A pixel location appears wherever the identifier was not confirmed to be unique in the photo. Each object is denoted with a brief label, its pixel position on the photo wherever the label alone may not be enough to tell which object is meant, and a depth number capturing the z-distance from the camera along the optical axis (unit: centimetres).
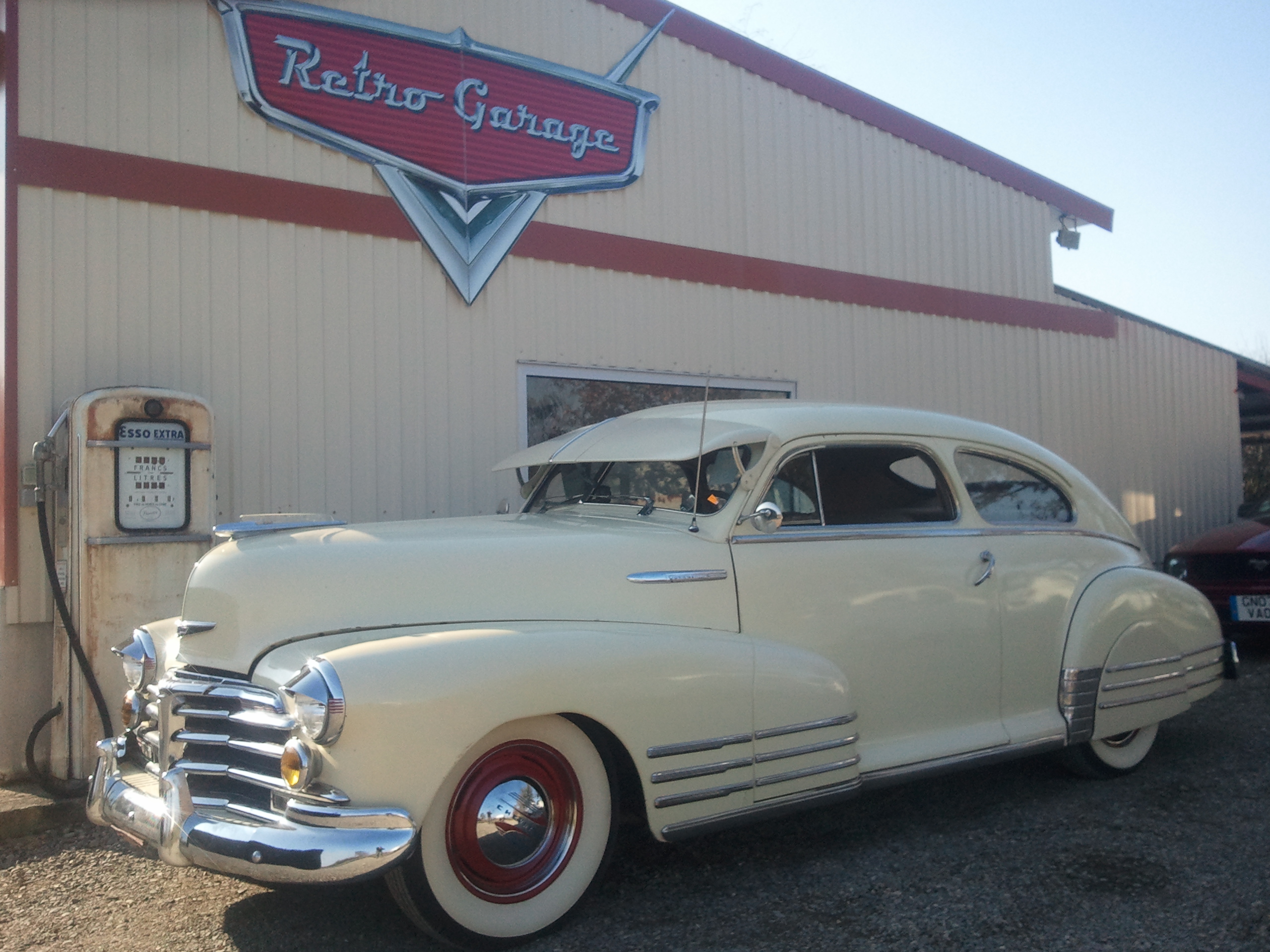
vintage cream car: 272
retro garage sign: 579
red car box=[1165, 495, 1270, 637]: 713
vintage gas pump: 464
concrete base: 421
